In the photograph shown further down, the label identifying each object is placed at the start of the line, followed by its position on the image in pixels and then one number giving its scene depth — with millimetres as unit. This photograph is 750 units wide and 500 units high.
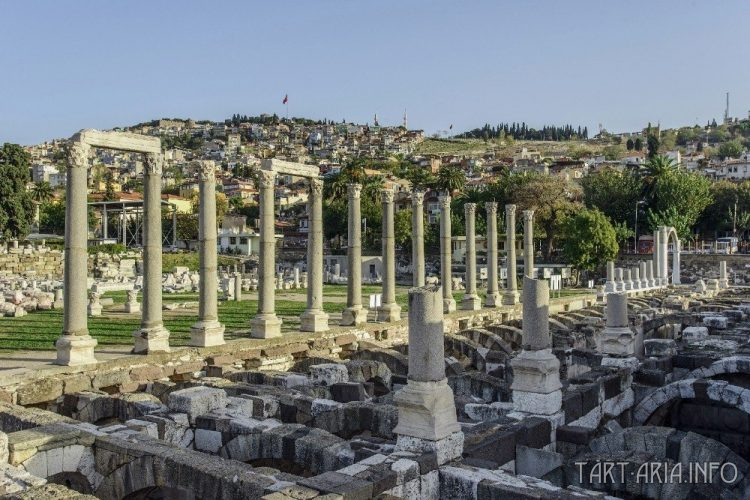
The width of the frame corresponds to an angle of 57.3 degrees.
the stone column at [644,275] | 51750
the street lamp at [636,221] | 77312
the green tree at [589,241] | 60406
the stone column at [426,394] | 9062
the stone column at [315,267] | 22609
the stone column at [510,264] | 34156
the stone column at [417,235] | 28467
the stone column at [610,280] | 46300
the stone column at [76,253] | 15773
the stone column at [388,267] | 26156
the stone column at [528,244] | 34969
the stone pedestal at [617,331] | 16234
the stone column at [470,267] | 31000
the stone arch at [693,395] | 12758
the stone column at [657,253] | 56594
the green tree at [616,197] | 82019
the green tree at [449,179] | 85631
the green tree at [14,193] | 63906
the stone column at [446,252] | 29766
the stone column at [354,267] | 24250
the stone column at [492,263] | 32688
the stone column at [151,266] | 17266
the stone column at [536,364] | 11656
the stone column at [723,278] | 50453
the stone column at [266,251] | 20984
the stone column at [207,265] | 18719
